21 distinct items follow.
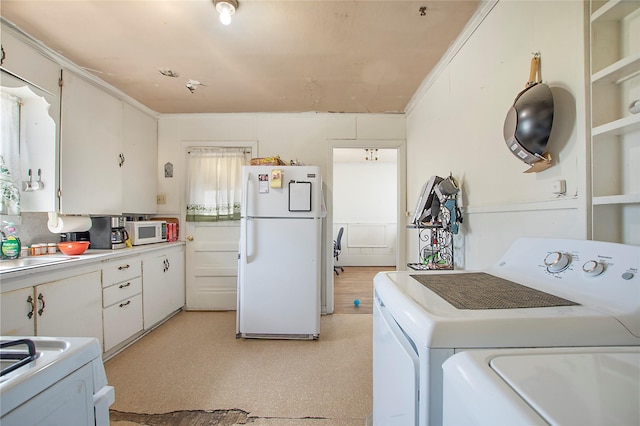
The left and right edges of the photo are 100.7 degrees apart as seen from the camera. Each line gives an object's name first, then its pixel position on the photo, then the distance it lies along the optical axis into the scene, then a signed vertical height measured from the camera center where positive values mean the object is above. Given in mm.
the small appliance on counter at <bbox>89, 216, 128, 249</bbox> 2385 -174
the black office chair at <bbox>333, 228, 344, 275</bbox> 5258 -664
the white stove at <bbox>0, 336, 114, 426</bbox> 567 -408
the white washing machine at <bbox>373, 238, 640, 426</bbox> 618 -259
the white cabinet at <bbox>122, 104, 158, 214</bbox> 2727 +577
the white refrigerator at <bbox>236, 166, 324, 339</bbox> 2477 -434
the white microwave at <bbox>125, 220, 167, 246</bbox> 2646 -189
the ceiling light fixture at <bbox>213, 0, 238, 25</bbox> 1512 +1191
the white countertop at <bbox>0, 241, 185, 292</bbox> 1436 -335
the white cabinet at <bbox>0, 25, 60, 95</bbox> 1667 +1031
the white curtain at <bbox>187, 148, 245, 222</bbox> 3209 +330
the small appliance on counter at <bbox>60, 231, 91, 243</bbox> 2330 -202
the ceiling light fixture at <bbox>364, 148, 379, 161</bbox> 5312 +1187
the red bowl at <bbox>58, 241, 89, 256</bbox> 2021 -260
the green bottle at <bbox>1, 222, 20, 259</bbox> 1756 -199
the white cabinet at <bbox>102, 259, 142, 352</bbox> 2068 -726
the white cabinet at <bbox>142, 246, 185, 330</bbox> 2557 -745
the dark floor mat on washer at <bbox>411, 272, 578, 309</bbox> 729 -257
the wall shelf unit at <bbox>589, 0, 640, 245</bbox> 851 +300
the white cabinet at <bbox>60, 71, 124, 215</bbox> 2061 +553
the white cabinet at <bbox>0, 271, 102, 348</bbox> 1448 -587
